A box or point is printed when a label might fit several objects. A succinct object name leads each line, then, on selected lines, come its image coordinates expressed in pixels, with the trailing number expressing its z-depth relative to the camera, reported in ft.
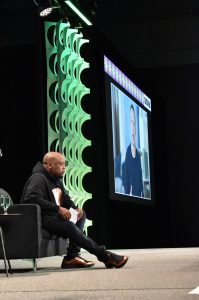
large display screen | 40.46
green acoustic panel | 38.63
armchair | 24.03
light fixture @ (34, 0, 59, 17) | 34.73
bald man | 23.61
